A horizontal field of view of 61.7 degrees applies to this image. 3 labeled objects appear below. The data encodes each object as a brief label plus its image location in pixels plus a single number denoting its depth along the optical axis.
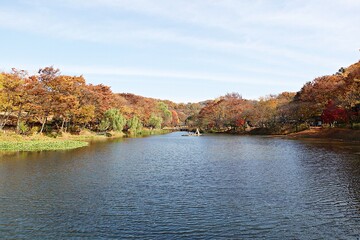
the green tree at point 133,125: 57.50
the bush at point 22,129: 33.86
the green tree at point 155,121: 73.05
